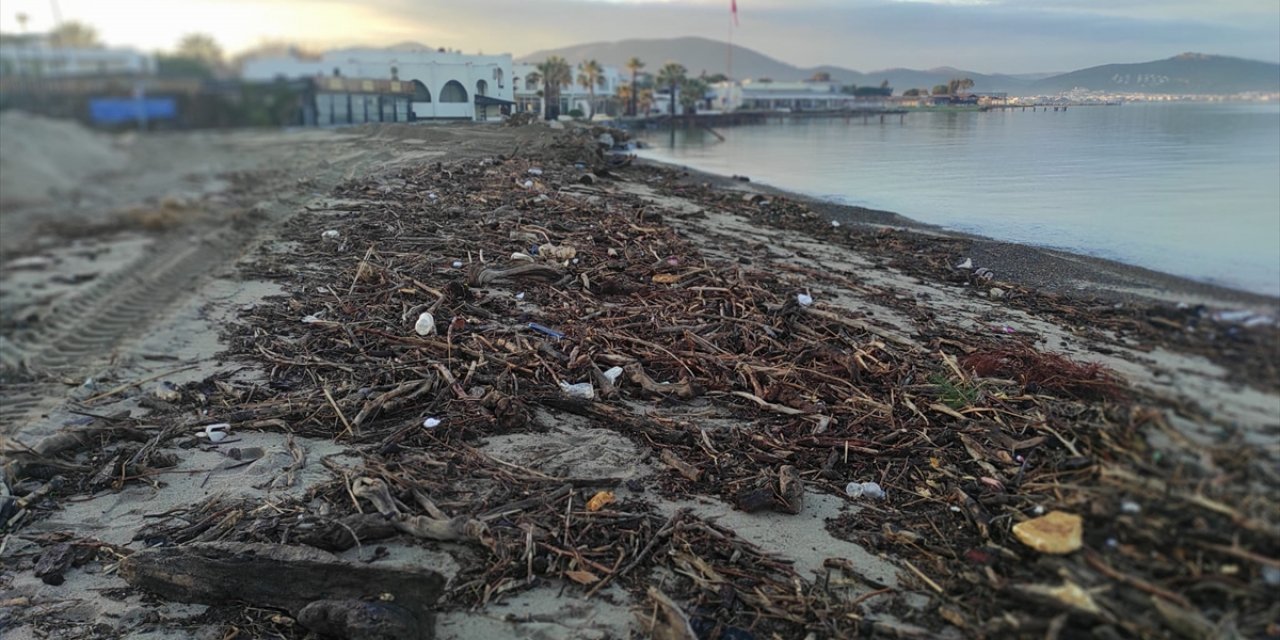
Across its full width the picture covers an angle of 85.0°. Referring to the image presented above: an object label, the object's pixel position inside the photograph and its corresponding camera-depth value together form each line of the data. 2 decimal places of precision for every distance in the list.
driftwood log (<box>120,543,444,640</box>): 2.18
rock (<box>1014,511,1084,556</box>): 1.58
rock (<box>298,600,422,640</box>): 2.13
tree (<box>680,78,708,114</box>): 66.38
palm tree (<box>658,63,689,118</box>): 67.38
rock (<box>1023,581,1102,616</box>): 1.43
